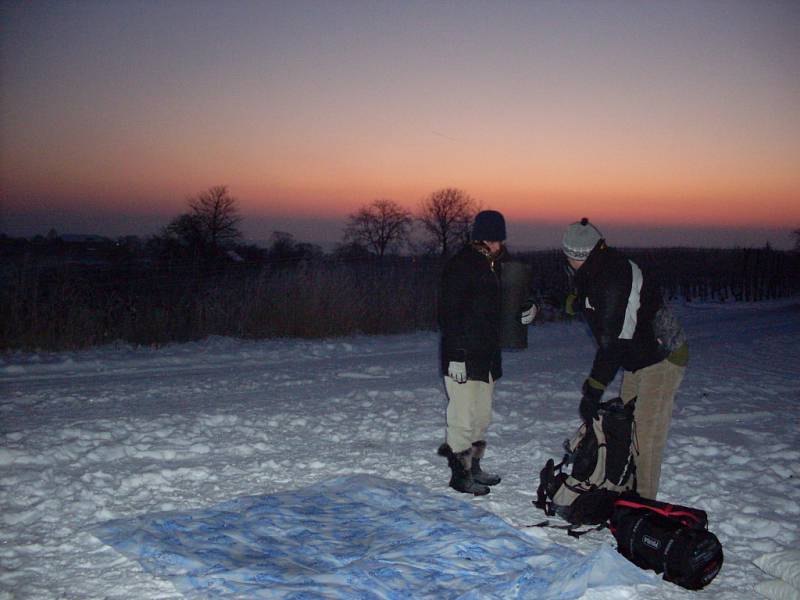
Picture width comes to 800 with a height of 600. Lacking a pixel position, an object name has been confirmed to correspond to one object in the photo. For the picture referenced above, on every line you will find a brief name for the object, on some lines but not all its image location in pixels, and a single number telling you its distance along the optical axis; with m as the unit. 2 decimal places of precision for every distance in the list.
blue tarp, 3.61
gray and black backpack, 4.41
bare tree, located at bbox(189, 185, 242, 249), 31.50
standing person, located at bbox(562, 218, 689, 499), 4.21
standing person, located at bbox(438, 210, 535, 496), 5.00
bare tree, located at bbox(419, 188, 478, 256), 45.91
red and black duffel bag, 3.67
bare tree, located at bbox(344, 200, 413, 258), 45.88
